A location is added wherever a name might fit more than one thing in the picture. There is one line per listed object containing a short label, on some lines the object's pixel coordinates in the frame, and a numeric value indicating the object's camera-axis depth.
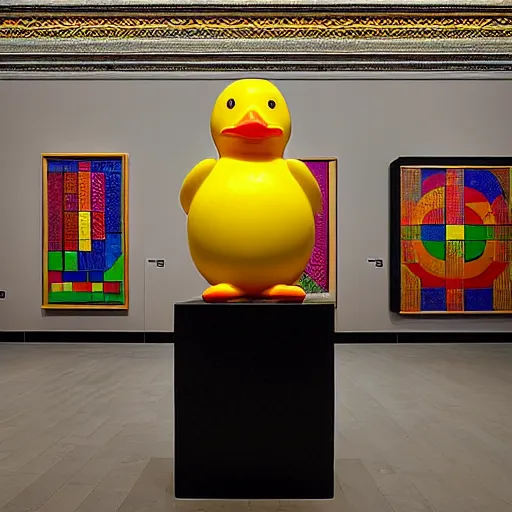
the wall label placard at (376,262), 10.09
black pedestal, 3.20
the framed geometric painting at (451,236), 9.90
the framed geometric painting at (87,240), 9.98
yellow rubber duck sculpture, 3.19
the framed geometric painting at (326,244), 10.02
